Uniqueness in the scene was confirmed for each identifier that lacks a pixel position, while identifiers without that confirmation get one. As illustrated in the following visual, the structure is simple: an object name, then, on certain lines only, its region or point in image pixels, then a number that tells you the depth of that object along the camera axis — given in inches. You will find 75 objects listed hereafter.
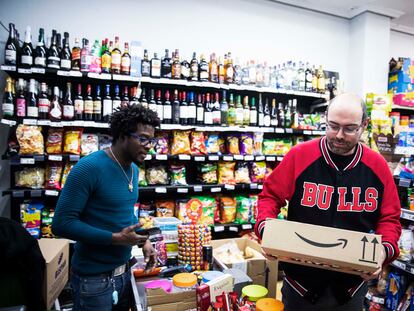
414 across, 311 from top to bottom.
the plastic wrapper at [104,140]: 140.3
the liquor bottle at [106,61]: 132.3
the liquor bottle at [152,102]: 139.3
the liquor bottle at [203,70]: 148.9
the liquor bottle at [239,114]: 158.4
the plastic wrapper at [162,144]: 145.2
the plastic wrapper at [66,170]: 130.7
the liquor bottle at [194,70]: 147.2
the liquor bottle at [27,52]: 121.3
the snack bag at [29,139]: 121.0
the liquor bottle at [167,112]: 143.1
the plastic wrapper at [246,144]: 163.1
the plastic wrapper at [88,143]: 134.4
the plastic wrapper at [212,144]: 155.9
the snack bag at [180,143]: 146.8
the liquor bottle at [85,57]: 128.2
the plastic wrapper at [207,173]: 155.7
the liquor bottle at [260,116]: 165.2
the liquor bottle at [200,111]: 149.4
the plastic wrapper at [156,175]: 146.2
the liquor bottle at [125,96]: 138.9
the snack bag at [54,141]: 128.3
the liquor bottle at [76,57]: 128.5
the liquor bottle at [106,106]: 134.8
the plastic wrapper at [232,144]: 161.0
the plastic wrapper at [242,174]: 161.5
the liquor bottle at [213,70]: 150.7
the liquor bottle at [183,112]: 145.4
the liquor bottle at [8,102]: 120.9
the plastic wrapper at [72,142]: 129.6
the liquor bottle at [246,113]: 161.1
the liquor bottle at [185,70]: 145.1
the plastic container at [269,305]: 55.2
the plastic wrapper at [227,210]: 159.9
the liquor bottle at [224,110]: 155.6
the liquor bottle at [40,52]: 122.7
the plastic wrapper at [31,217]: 124.9
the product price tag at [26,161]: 119.6
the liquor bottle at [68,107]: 128.3
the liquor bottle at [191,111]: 146.7
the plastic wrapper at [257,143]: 166.1
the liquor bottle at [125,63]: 135.7
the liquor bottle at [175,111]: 144.9
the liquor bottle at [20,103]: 122.0
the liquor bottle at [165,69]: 143.0
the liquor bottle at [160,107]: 141.9
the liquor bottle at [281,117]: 170.2
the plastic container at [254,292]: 68.2
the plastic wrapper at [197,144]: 150.5
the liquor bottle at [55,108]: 126.2
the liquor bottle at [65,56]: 126.0
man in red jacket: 55.6
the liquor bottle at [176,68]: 143.1
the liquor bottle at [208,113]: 150.9
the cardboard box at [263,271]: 122.3
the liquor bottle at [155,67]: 140.6
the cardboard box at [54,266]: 72.9
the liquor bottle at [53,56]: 123.9
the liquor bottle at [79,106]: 130.5
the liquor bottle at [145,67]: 138.3
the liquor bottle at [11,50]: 119.8
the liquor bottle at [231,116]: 158.1
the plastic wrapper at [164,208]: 148.2
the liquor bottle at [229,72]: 154.1
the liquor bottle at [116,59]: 132.9
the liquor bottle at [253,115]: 162.9
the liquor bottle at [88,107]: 132.0
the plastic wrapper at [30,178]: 125.9
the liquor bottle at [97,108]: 133.2
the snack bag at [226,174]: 158.6
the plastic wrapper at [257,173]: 166.1
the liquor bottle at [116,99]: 135.6
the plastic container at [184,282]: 82.4
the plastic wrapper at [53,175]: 128.2
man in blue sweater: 58.4
